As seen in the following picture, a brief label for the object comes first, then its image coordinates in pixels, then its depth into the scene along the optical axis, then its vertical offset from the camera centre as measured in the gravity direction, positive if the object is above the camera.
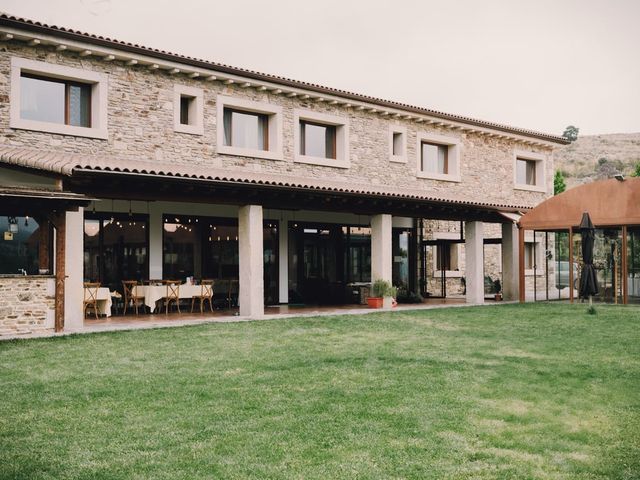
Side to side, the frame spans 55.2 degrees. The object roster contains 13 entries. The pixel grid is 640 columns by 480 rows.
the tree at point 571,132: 76.00 +15.49
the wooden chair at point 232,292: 16.90 -0.94
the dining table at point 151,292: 14.50 -0.80
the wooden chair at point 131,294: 14.48 -0.84
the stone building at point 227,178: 11.77 +1.90
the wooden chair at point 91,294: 13.29 -0.77
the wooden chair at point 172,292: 14.71 -0.81
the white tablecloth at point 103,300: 13.51 -0.92
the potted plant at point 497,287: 21.38 -1.08
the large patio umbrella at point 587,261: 15.39 -0.14
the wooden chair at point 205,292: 15.22 -0.85
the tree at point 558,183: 41.95 +5.01
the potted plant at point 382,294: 16.28 -1.00
